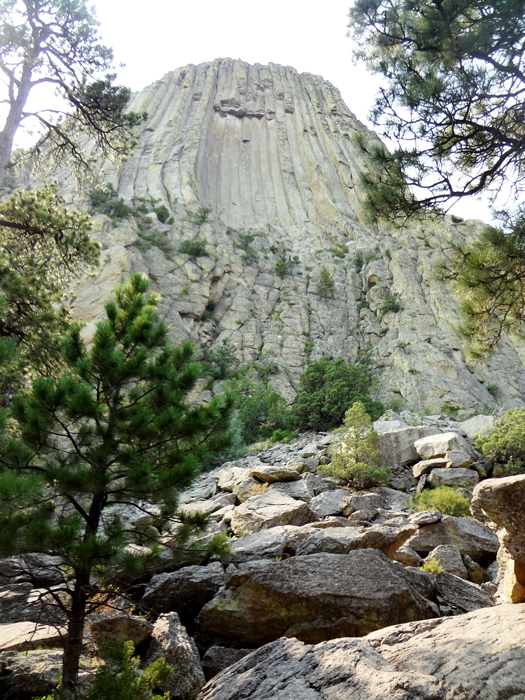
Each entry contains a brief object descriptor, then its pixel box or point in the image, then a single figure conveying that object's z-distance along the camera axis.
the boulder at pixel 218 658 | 4.18
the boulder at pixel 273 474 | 10.82
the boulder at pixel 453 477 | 10.22
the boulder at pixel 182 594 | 5.16
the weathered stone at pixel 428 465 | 11.13
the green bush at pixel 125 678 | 3.25
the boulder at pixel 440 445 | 11.67
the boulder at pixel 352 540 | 5.40
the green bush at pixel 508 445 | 10.83
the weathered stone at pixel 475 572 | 6.14
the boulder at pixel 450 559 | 5.94
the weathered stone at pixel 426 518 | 7.04
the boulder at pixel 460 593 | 4.82
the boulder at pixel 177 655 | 3.83
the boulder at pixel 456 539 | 6.78
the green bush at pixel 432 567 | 5.67
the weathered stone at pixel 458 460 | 10.91
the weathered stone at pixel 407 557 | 6.14
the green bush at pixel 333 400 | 18.23
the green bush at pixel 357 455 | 11.17
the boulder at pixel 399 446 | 12.56
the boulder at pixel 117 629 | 4.28
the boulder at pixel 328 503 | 8.70
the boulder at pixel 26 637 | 4.16
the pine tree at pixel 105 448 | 3.71
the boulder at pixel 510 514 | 3.43
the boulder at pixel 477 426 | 12.85
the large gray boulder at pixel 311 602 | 4.32
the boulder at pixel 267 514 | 7.16
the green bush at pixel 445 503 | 8.77
